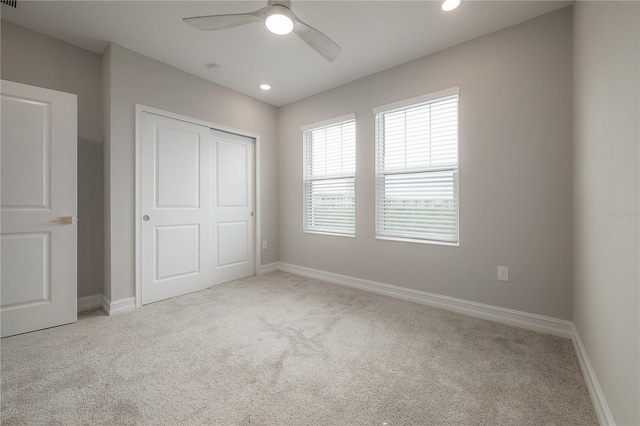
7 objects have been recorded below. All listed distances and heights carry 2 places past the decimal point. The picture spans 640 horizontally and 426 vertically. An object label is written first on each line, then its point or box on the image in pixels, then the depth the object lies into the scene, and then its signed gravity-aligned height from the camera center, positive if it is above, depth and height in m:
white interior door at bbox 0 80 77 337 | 2.20 +0.04
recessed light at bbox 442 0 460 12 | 2.11 +1.64
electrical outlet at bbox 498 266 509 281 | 2.47 -0.57
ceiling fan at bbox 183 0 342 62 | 1.75 +1.30
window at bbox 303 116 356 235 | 3.66 +0.48
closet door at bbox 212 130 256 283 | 3.70 +0.07
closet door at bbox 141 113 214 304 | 2.98 +0.05
